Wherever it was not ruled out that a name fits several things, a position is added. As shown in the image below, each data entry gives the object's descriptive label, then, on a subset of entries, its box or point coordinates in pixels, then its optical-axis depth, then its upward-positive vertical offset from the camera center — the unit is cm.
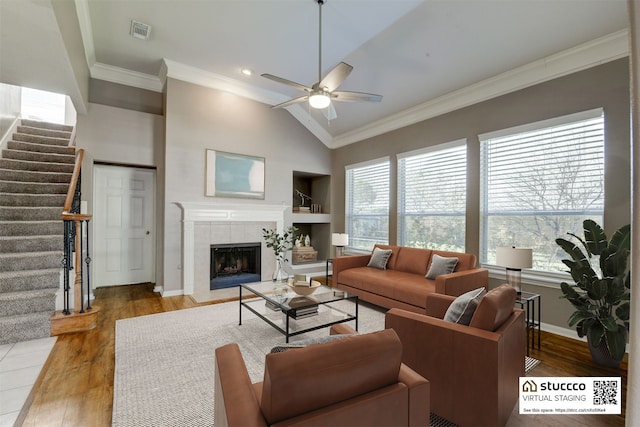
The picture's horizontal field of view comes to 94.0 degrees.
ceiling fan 282 +123
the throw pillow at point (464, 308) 194 -63
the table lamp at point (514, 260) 305 -48
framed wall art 509 +62
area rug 199 -133
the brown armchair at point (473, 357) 168 -88
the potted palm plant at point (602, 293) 254 -69
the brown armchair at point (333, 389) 101 -68
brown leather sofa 337 -87
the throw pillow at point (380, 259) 461 -73
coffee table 278 -102
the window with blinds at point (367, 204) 562 +16
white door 489 -28
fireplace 516 -99
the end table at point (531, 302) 295 -88
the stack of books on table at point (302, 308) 282 -93
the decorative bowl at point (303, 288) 323 -84
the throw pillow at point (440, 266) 378 -68
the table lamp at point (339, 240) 531 -51
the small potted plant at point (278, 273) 377 -80
